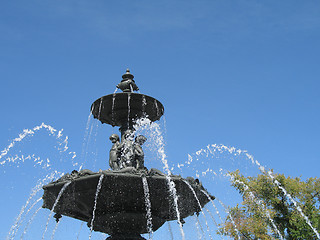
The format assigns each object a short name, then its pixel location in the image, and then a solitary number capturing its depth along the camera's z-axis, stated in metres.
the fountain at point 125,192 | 8.03
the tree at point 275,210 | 23.30
